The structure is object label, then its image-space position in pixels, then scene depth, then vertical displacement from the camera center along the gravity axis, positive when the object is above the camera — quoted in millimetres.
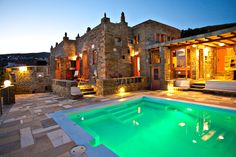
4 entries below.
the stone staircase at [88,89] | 10594 -1217
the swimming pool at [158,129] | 3429 -2098
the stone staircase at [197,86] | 10452 -1071
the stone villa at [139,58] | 11516 +1872
